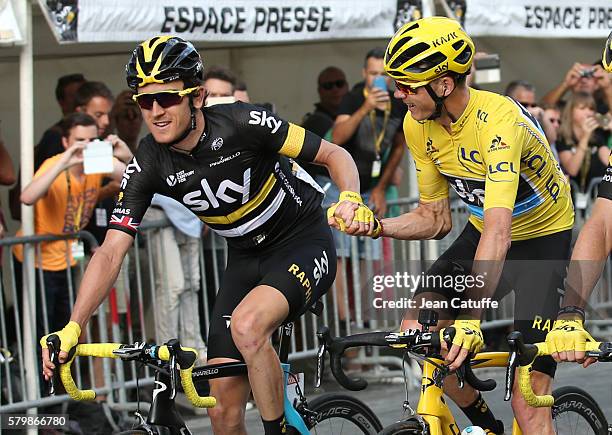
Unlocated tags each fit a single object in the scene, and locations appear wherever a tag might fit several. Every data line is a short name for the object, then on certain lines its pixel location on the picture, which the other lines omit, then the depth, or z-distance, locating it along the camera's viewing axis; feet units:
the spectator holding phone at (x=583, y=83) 81.25
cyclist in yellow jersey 35.81
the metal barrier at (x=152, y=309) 54.80
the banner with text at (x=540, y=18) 70.79
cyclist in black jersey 37.65
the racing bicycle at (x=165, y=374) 33.32
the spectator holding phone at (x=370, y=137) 65.57
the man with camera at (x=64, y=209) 55.31
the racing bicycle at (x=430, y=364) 30.68
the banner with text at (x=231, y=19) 54.95
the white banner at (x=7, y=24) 53.11
